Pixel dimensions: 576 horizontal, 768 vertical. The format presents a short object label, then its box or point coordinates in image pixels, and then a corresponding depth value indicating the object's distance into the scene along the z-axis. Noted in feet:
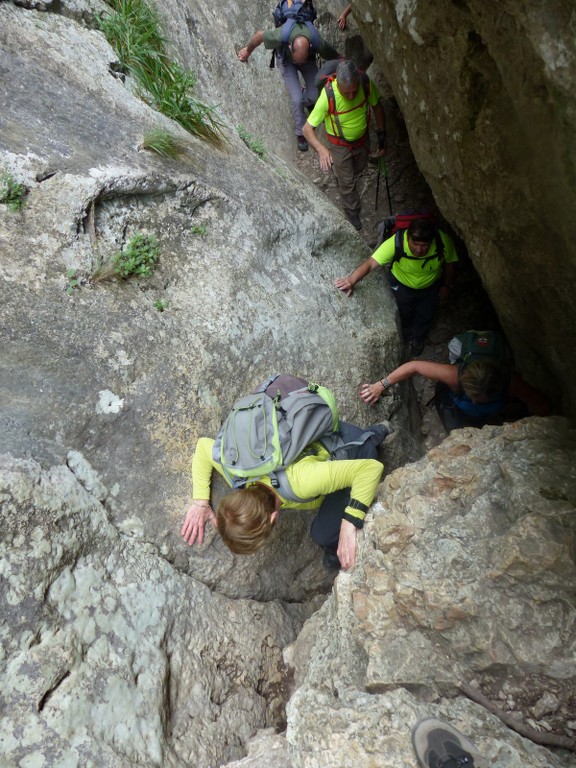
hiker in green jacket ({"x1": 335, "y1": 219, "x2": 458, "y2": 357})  17.37
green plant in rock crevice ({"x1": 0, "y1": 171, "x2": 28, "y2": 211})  11.91
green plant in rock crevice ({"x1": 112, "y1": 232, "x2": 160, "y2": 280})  12.95
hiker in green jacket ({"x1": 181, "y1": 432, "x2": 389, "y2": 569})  9.85
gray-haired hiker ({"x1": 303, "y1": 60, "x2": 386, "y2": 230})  19.34
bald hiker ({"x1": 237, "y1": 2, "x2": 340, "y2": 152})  22.47
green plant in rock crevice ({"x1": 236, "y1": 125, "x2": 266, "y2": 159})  19.25
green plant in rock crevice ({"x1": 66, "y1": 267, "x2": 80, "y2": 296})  12.02
